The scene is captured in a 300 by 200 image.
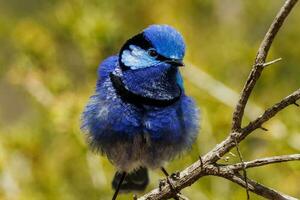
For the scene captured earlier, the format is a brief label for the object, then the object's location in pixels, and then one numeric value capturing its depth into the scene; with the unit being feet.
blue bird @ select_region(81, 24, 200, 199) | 5.86
